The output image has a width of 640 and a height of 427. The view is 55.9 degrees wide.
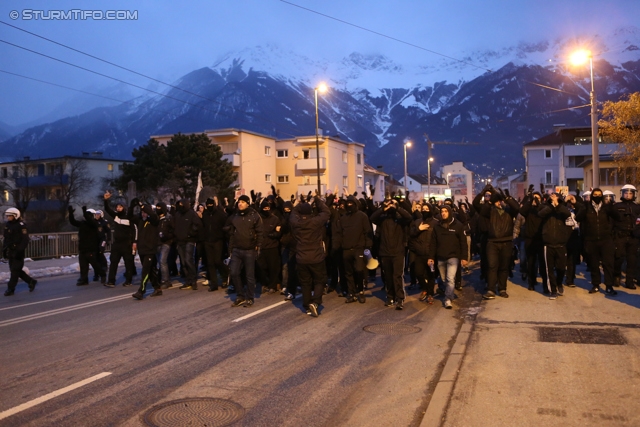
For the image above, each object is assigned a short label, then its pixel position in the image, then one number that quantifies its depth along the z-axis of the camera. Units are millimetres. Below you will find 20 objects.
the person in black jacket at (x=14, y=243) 12859
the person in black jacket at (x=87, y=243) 14281
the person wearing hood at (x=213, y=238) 12891
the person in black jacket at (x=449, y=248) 10586
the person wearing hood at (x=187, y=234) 12898
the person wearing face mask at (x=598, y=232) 11430
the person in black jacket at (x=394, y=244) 10461
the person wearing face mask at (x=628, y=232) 11680
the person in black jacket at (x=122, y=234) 13515
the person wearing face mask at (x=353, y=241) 11031
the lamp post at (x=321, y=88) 34703
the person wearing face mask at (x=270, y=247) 11625
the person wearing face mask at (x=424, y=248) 11062
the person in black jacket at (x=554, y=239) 11188
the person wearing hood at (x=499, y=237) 11258
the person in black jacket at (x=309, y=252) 9961
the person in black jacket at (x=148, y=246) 12078
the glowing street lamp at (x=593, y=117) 22125
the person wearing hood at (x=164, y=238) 12812
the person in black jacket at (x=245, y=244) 10594
